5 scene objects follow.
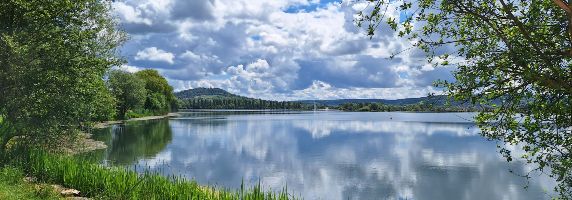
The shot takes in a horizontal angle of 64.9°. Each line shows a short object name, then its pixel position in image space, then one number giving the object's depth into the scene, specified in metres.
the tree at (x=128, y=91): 87.06
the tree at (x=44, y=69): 18.33
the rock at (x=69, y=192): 13.46
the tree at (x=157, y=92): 116.25
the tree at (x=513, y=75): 6.91
